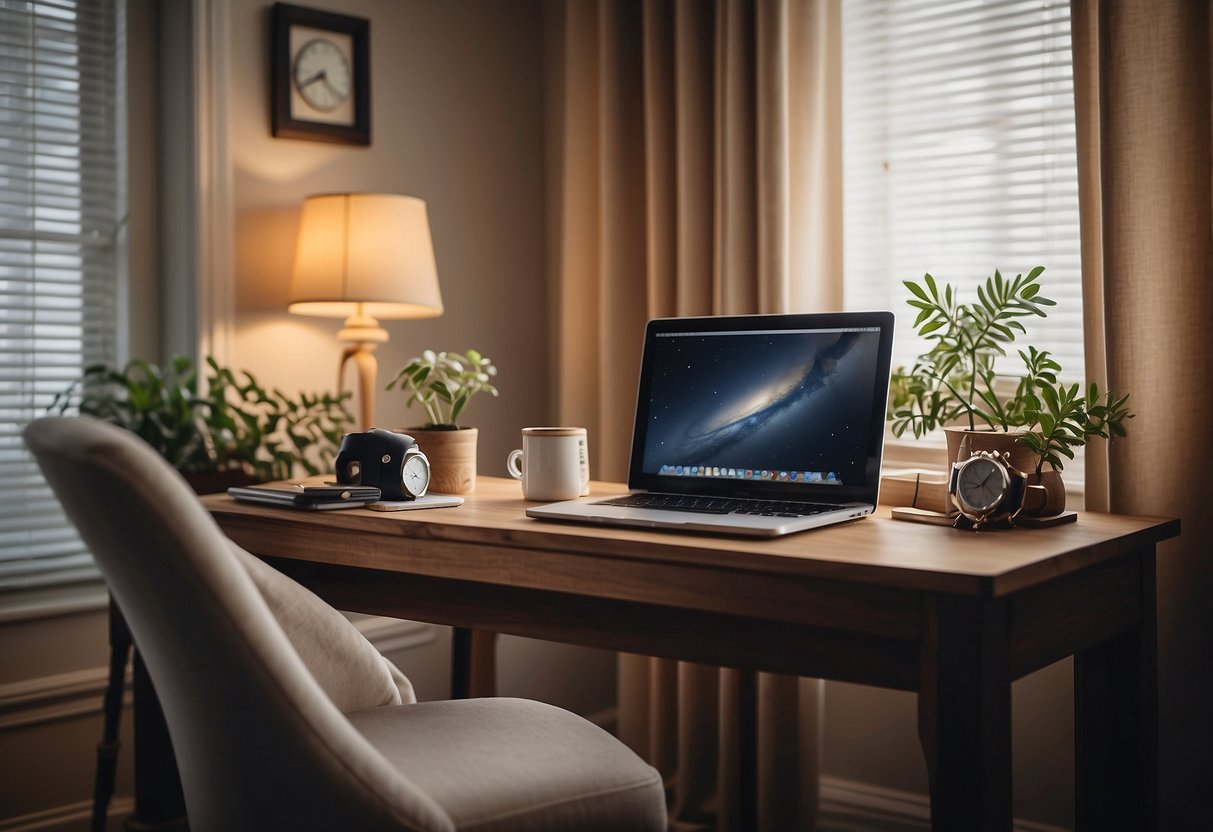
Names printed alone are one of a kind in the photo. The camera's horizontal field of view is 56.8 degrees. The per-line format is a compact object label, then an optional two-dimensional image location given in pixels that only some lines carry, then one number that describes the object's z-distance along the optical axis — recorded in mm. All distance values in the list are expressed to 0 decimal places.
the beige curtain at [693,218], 2318
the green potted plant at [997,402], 1561
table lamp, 2227
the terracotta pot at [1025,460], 1564
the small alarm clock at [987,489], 1484
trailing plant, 2145
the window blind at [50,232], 2254
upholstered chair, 991
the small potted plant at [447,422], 1932
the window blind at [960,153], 2141
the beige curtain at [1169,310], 1757
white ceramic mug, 1798
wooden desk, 1204
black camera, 1771
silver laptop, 1595
